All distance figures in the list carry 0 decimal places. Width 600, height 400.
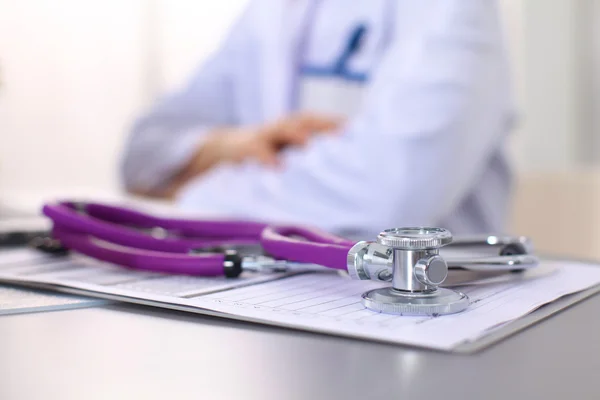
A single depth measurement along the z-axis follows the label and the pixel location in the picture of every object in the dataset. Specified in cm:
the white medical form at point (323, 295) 65
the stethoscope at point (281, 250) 68
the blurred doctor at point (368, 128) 154
